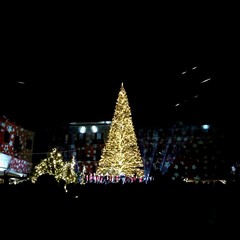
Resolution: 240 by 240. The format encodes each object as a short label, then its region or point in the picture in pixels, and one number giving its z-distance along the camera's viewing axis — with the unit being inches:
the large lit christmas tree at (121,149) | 759.1
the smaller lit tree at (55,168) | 735.1
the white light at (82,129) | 1599.4
